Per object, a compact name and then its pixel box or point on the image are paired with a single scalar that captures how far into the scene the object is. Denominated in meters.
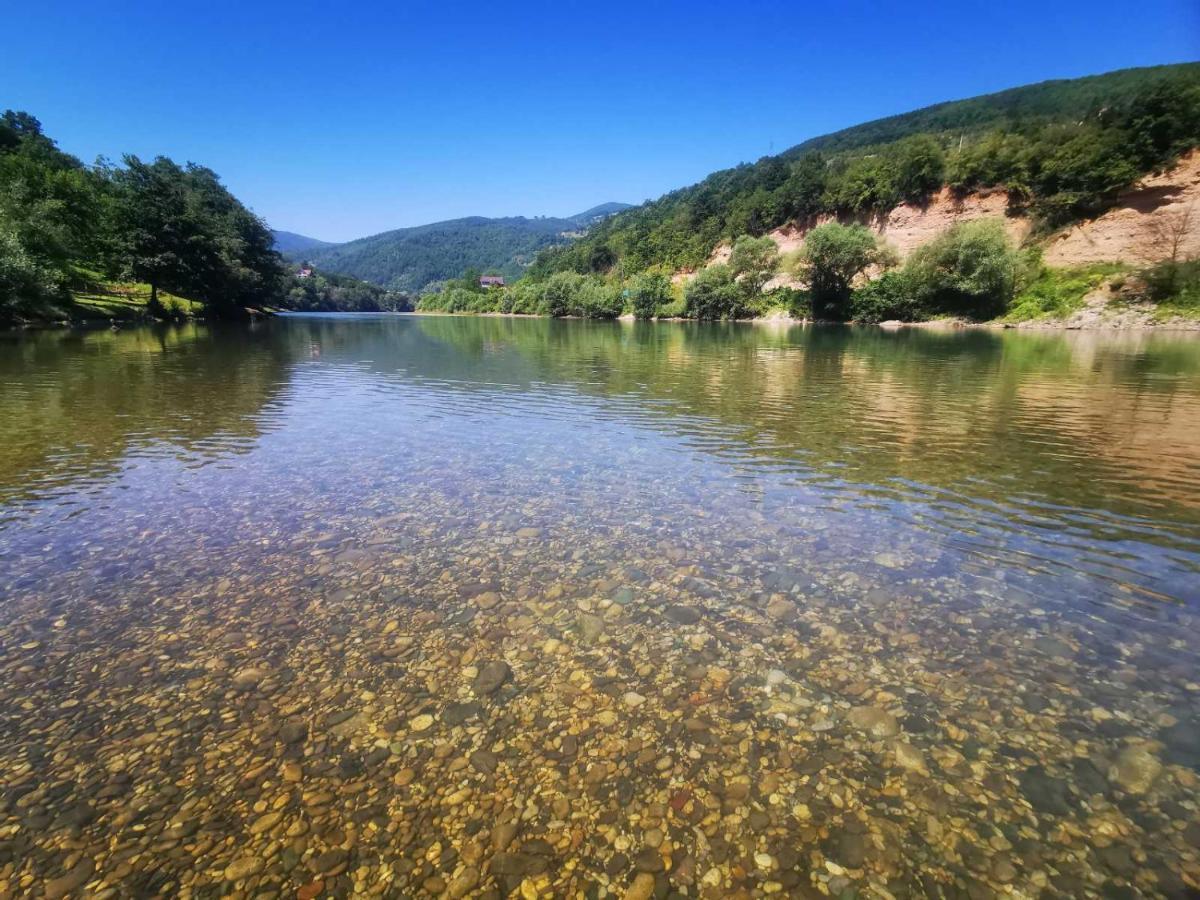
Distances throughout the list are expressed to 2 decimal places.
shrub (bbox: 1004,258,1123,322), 76.31
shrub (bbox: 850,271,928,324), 90.25
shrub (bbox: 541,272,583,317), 149.50
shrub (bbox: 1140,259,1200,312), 67.00
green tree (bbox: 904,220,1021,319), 79.19
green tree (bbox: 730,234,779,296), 114.81
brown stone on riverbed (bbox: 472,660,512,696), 5.88
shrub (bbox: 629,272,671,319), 131.12
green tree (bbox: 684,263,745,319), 114.06
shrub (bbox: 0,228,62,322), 49.47
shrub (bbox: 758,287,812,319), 103.66
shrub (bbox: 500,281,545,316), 170.50
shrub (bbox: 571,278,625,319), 139.75
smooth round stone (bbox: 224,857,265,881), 3.89
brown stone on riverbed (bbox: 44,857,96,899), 3.75
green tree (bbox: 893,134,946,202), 106.25
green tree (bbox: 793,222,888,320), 93.94
